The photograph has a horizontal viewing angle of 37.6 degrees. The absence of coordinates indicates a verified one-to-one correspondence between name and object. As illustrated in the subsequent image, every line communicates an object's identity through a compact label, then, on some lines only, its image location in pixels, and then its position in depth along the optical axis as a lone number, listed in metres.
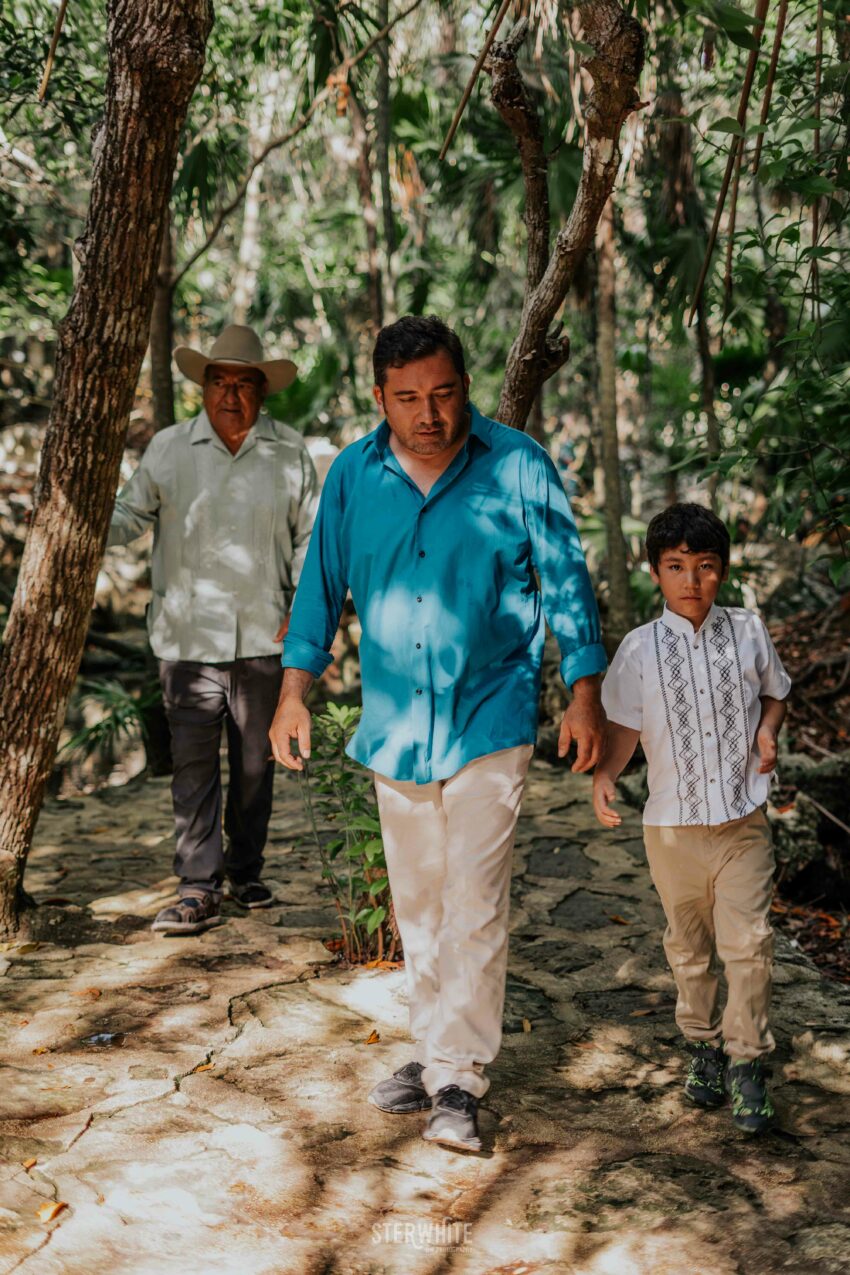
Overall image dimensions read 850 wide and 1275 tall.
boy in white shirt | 3.20
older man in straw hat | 4.82
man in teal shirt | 3.09
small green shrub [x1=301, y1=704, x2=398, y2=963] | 4.22
